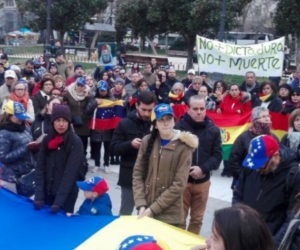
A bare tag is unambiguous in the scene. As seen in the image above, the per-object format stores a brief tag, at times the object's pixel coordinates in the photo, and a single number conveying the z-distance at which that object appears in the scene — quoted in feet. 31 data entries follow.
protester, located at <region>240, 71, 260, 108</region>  32.55
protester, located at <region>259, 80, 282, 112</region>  28.11
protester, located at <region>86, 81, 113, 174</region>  29.43
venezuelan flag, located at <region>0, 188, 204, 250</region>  13.80
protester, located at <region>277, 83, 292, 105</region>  29.86
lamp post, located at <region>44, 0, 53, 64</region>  60.39
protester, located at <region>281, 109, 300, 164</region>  18.17
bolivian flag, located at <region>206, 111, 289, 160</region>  29.01
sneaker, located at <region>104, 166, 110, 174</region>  29.19
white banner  34.60
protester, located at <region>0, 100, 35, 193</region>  18.33
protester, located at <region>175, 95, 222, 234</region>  16.89
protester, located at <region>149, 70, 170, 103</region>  36.86
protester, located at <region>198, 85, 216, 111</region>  29.89
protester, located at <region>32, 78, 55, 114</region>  27.63
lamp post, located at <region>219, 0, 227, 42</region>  44.14
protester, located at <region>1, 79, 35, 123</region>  25.66
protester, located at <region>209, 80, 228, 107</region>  30.19
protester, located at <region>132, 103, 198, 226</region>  14.43
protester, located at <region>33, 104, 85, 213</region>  16.14
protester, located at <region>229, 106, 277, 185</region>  16.64
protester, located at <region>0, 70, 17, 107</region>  30.17
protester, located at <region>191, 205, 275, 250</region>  6.93
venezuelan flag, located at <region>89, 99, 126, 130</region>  29.45
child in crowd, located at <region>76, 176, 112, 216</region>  15.80
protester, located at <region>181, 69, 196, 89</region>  39.65
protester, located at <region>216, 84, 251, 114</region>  28.91
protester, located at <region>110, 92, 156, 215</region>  16.67
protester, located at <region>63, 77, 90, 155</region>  27.45
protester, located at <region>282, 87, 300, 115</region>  26.37
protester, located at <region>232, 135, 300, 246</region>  12.44
